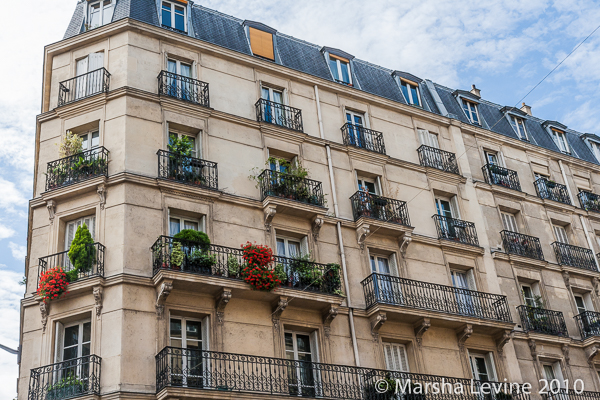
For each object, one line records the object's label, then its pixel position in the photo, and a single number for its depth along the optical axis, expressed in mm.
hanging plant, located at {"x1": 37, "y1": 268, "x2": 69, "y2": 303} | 18688
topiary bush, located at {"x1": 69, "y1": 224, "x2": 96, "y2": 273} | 19219
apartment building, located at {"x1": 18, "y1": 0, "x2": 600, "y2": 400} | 18828
